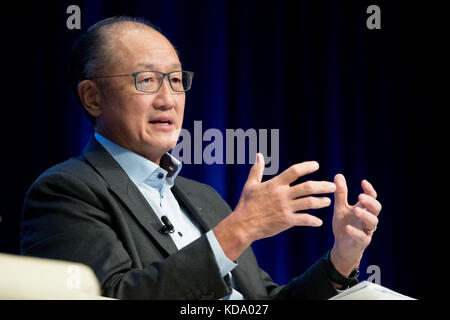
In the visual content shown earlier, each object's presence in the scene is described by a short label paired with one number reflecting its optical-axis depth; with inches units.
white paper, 188.4
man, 192.2
